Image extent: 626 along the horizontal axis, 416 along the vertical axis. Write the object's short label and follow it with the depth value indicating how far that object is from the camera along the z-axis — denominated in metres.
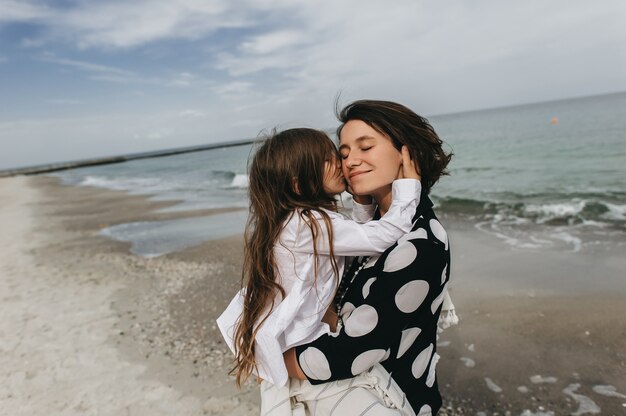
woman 1.74
